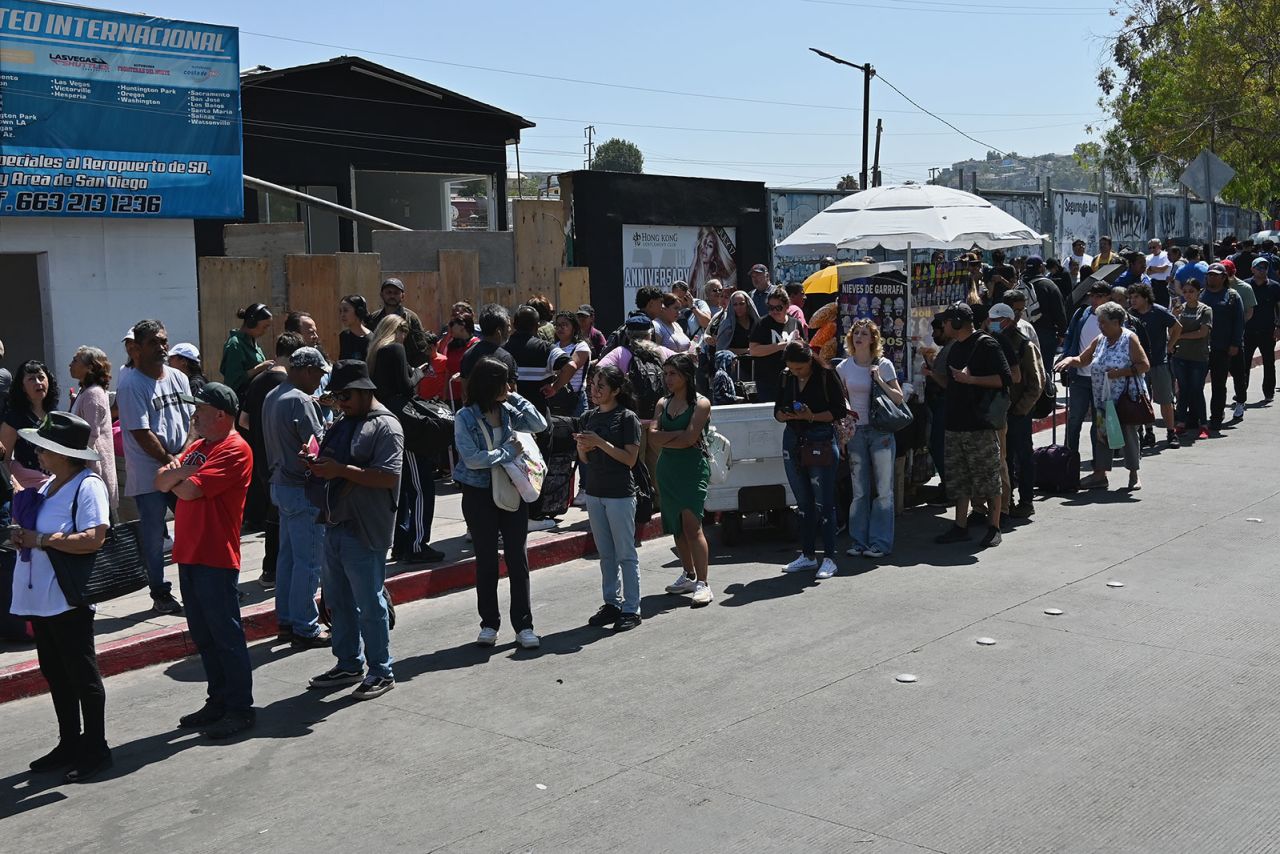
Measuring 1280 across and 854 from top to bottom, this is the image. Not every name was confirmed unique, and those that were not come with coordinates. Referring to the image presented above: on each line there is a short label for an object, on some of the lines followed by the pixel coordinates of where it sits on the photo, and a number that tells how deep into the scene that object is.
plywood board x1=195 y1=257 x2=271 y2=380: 13.38
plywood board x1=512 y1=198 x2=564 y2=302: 17.45
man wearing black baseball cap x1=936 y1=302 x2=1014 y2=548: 10.63
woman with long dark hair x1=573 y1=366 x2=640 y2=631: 8.65
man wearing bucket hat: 7.35
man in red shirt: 6.82
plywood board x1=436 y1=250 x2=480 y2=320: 16.08
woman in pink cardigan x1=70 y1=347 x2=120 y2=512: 8.75
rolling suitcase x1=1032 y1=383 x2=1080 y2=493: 12.94
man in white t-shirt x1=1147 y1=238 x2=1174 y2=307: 19.91
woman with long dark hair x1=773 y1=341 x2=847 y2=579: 9.86
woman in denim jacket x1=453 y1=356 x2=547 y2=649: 8.15
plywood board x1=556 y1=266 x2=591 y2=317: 17.88
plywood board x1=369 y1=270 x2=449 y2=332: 15.60
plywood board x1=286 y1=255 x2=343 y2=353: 14.33
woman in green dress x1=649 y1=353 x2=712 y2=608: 9.13
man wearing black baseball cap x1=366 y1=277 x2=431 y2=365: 10.32
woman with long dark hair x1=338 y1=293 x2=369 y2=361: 11.04
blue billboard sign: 11.74
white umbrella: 13.33
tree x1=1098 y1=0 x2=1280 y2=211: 37.66
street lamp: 46.09
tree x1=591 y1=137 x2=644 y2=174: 108.17
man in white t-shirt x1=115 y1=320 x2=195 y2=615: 8.79
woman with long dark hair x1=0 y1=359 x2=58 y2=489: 8.75
